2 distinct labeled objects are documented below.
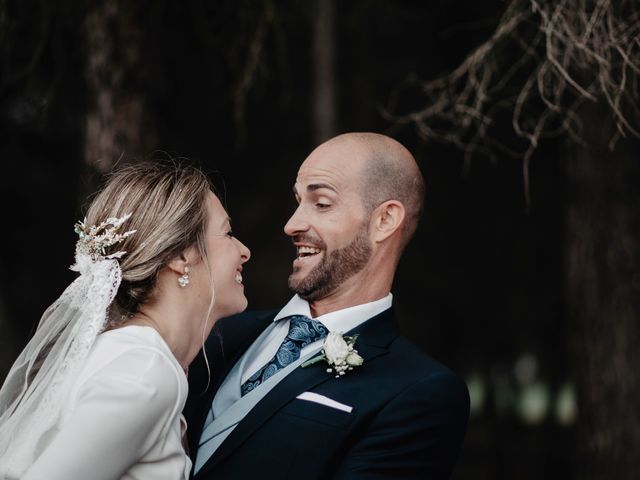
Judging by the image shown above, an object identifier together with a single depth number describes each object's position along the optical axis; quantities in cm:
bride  248
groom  308
